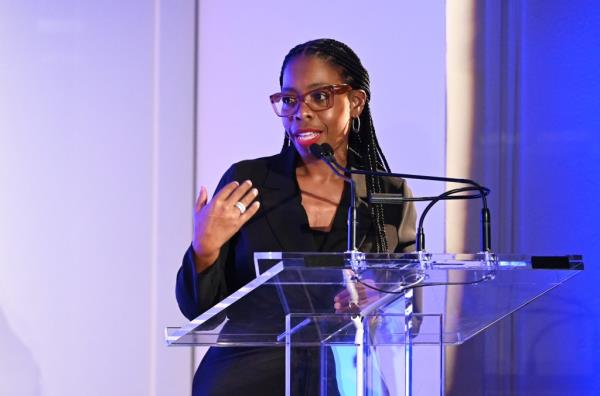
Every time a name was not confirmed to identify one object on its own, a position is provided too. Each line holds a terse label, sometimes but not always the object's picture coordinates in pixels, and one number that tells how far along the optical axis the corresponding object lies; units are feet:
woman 24.75
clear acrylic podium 23.13
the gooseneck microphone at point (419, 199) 23.64
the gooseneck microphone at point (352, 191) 23.49
